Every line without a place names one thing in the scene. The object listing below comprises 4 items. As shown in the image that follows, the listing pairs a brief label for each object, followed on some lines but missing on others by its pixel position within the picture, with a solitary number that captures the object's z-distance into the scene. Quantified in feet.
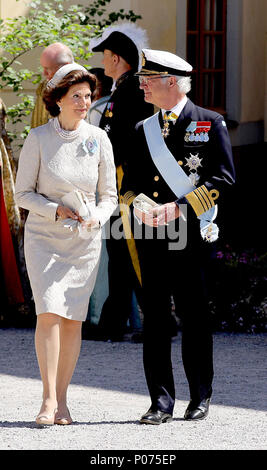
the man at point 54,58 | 52.60
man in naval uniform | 38.58
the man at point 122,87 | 52.75
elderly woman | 38.75
